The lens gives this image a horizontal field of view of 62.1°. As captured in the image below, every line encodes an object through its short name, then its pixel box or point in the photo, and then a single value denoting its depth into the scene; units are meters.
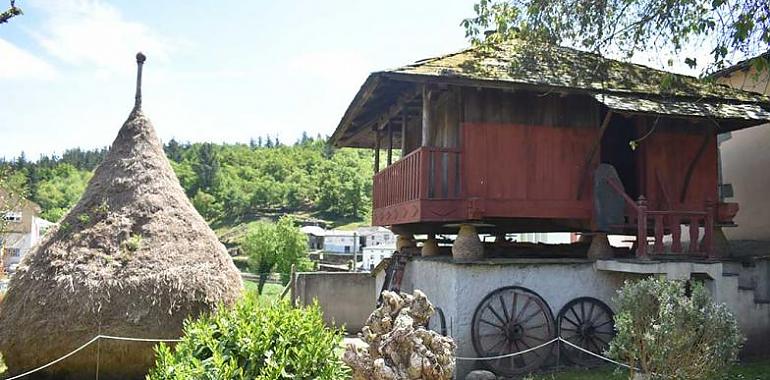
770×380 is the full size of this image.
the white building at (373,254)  42.97
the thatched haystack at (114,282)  10.68
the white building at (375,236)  62.86
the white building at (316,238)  69.56
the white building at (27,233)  43.84
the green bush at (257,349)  4.77
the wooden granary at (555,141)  10.16
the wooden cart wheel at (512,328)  10.04
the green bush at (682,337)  6.89
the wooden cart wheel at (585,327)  10.34
